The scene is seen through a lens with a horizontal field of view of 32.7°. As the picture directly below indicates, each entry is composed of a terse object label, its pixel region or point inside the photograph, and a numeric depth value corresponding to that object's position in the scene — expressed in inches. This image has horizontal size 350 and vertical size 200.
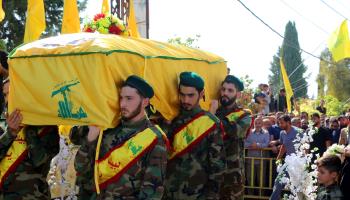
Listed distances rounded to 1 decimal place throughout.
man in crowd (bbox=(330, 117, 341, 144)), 478.6
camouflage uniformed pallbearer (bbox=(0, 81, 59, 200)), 201.5
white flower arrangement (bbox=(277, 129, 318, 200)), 278.5
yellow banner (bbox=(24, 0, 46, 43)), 363.9
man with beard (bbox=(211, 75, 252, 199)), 258.4
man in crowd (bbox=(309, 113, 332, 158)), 471.1
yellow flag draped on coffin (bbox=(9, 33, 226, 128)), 175.5
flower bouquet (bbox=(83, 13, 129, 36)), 218.1
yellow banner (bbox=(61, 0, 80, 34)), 364.5
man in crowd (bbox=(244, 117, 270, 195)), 420.5
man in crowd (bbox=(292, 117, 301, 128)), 466.7
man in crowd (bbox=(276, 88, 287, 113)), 693.9
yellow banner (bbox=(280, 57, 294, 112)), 636.7
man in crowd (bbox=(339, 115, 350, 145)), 431.6
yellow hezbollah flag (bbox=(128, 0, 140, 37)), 388.6
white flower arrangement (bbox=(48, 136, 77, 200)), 260.5
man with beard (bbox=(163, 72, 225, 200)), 212.2
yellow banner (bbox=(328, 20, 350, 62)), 503.2
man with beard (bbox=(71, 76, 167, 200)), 171.3
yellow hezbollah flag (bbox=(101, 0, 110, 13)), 376.5
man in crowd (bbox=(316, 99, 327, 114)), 815.5
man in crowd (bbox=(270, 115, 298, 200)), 401.1
